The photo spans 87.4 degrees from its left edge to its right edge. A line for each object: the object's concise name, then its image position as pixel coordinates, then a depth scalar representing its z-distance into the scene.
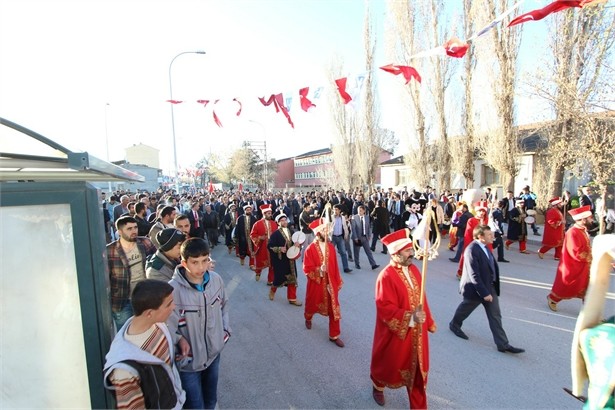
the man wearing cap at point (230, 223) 12.25
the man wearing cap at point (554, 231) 9.14
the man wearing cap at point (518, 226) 10.77
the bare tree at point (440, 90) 20.05
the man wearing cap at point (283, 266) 6.66
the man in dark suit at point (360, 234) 9.02
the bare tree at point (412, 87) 20.48
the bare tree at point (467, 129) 18.14
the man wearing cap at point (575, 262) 5.58
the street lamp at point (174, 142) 16.10
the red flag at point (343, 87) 7.21
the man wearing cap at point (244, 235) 9.54
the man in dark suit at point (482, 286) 4.49
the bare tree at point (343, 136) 27.22
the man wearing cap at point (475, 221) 8.06
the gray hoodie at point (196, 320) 2.67
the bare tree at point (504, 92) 14.56
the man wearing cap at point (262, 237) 8.03
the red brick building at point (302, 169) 50.74
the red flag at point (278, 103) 8.45
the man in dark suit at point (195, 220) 9.62
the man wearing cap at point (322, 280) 4.86
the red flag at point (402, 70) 6.55
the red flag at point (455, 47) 5.66
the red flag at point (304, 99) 8.11
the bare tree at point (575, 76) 9.88
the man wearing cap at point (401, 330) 3.22
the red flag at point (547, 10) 4.38
